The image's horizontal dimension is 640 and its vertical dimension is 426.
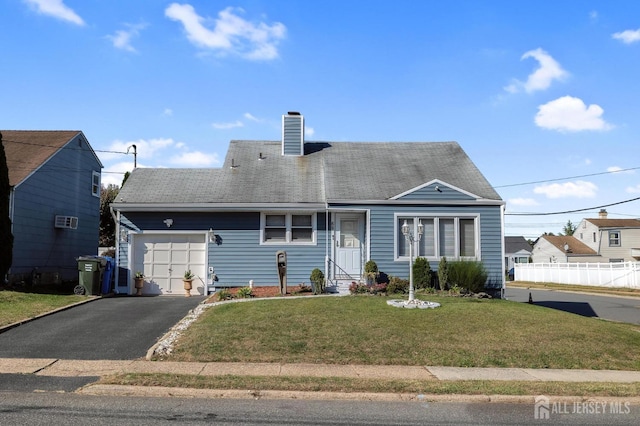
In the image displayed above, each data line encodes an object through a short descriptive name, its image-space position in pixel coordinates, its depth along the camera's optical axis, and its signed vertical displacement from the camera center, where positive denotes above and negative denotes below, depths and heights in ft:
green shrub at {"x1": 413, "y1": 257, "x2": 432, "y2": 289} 55.11 -1.43
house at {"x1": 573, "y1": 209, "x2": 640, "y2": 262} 161.58 +7.93
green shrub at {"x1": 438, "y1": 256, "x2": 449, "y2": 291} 55.01 -1.29
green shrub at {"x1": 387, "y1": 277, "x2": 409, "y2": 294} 53.72 -2.56
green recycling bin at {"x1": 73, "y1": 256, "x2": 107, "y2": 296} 56.18 -1.96
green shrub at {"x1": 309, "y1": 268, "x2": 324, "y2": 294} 54.49 -2.14
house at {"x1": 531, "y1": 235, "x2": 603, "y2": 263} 172.65 +4.33
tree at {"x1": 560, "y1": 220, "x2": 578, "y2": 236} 325.42 +21.69
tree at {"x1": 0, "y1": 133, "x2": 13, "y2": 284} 57.11 +3.43
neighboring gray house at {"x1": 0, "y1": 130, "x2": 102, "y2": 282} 65.51 +7.92
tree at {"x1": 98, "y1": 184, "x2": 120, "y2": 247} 125.71 +9.37
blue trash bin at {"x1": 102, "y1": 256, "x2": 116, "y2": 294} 57.88 -2.10
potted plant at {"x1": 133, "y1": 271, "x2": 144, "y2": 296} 59.31 -2.68
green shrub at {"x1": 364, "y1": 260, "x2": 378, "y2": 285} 55.47 -1.13
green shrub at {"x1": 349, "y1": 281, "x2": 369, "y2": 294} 53.21 -2.87
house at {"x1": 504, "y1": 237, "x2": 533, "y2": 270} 226.99 +4.53
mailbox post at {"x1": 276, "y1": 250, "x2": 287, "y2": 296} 54.13 -0.85
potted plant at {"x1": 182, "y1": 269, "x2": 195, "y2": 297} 58.70 -2.58
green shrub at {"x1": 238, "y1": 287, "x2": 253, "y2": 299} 51.65 -3.31
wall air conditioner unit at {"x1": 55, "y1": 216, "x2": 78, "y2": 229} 72.54 +4.98
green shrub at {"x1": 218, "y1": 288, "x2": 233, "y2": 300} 51.07 -3.49
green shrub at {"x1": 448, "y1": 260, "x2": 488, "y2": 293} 54.54 -1.37
